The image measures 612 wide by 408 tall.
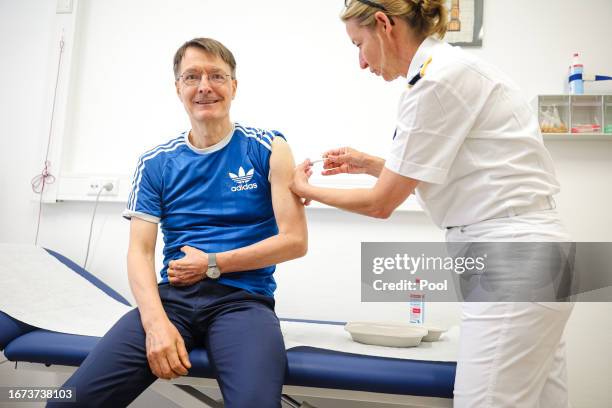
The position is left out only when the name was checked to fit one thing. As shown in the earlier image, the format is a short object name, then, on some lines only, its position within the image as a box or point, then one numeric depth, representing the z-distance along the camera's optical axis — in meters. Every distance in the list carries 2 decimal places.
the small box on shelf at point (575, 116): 1.93
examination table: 1.15
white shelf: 1.91
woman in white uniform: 0.89
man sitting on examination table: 1.07
